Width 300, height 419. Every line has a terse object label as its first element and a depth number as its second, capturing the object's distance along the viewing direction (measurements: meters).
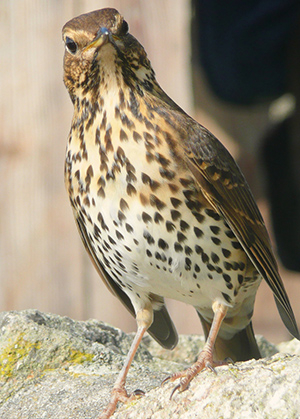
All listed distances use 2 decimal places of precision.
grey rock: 4.88
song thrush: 6.25
